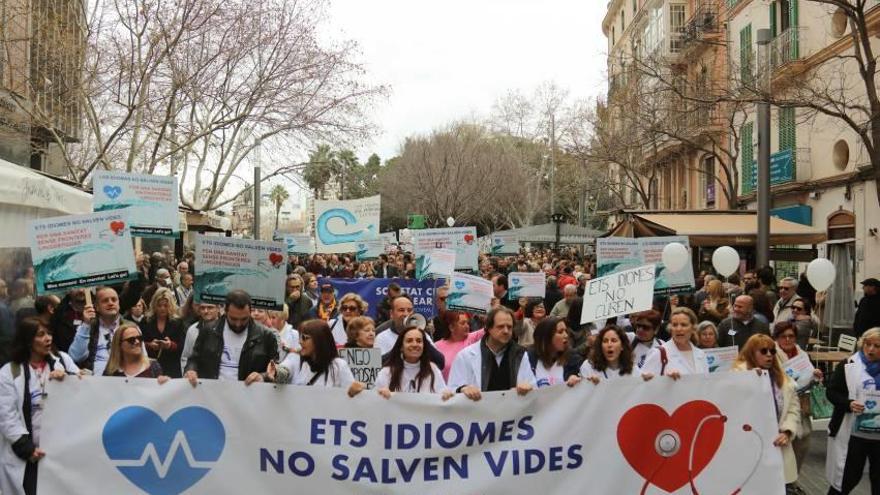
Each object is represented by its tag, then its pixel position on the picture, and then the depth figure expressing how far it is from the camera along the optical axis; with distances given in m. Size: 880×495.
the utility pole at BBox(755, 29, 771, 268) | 15.91
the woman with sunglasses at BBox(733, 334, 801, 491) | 6.17
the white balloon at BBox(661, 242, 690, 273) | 11.32
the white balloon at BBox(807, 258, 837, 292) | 11.52
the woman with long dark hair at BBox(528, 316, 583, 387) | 6.54
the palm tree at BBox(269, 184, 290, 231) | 91.69
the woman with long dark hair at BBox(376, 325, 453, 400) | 5.99
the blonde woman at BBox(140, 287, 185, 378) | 8.70
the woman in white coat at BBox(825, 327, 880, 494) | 6.75
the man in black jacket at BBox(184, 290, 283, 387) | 6.97
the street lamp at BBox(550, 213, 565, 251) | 26.94
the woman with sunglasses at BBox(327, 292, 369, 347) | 9.01
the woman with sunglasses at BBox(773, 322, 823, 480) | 6.77
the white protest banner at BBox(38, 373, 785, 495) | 5.52
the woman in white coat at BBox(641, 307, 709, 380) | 6.72
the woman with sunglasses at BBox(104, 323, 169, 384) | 6.02
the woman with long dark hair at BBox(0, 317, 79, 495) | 5.43
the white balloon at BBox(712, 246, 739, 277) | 13.16
